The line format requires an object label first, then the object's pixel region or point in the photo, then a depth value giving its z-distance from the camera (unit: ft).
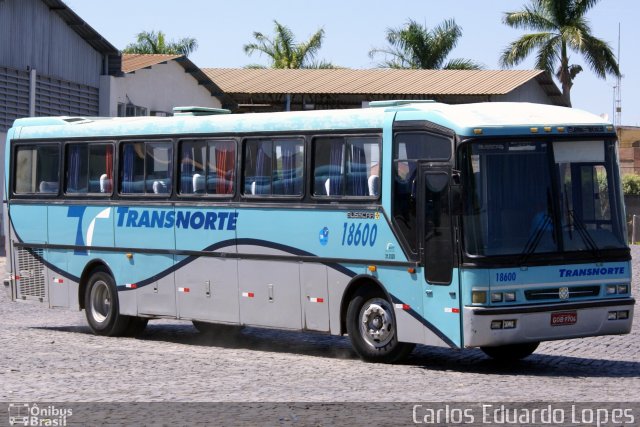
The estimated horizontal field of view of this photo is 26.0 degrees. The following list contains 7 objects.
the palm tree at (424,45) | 247.29
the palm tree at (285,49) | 247.09
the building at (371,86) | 206.08
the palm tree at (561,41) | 231.71
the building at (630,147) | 285.64
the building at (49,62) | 129.80
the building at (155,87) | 150.92
